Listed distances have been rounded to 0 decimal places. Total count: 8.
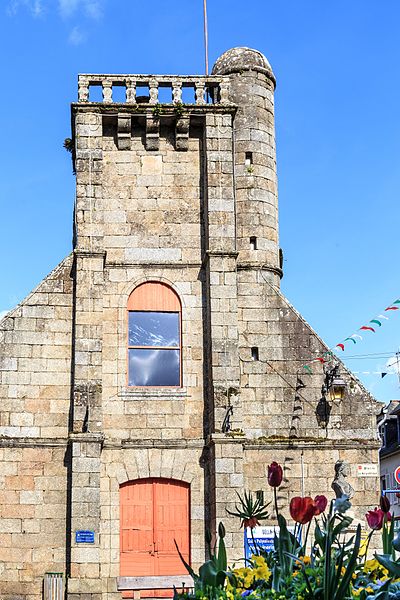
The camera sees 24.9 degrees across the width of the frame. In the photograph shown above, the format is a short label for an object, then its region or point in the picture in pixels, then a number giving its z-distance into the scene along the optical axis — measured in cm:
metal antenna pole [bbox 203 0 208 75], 2052
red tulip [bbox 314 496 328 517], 624
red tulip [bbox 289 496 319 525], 599
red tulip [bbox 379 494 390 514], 644
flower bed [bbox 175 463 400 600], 546
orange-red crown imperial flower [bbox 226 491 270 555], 698
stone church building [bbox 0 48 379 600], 1650
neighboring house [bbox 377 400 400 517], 3606
